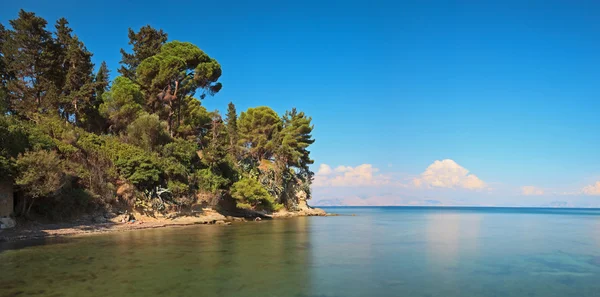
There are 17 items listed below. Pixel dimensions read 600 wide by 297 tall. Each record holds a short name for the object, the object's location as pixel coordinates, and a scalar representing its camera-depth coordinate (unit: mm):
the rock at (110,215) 29438
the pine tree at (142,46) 48656
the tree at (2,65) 35750
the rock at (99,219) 28250
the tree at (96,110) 40312
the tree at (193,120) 47516
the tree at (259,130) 61375
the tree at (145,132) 36981
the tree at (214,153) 41719
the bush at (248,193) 43656
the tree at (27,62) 35031
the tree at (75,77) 37688
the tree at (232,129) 56250
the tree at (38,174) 20859
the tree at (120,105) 40531
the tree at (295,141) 60156
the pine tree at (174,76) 41634
